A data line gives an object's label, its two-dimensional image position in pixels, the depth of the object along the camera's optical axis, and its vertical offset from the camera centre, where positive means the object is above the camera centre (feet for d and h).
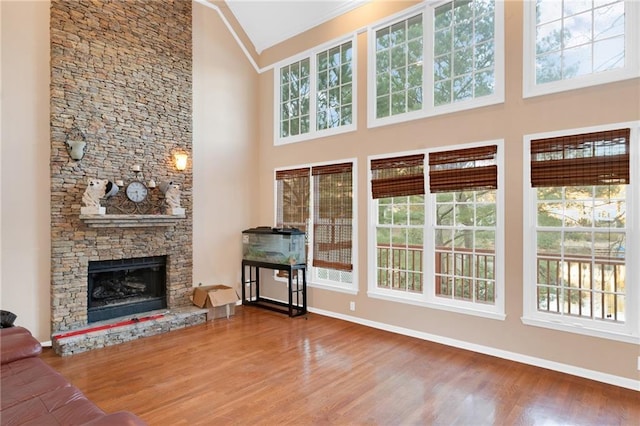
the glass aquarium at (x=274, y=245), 18.37 -1.68
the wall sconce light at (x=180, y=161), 18.11 +2.62
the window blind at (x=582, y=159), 10.77 +1.67
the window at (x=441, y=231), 13.37 -0.71
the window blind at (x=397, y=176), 15.05 +1.58
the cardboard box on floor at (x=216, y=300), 17.51 -4.22
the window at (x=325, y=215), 17.65 -0.09
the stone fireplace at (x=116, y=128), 14.52 +3.81
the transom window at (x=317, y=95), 17.89 +6.26
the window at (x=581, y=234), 10.85 -0.68
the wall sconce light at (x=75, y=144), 14.54 +2.77
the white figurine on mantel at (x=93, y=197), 14.53 +0.66
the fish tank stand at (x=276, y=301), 18.22 -4.17
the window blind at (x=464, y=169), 13.14 +1.64
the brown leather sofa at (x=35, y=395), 6.26 -3.57
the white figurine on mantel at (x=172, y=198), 17.22 +0.73
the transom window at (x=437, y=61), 13.43 +6.16
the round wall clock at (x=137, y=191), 16.20 +1.00
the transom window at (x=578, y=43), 10.82 +5.37
